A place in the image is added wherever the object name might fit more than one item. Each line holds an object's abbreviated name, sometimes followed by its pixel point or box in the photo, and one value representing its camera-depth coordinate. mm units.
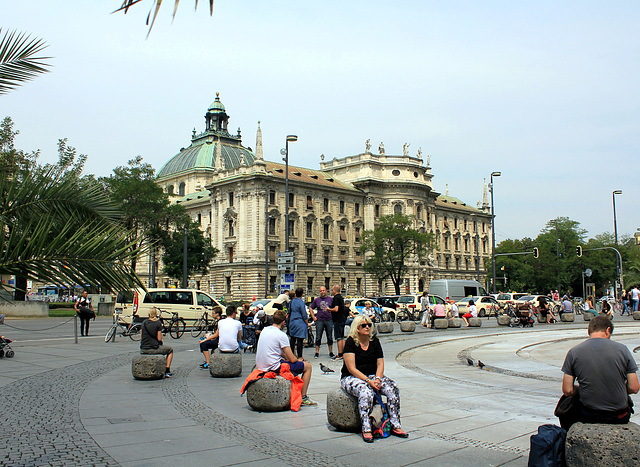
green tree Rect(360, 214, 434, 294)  75188
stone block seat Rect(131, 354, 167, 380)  11914
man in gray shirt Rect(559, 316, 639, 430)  5340
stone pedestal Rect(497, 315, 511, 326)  30422
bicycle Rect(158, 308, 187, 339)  24634
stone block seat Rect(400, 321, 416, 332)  26422
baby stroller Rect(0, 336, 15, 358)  15648
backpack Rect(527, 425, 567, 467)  5215
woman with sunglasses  7078
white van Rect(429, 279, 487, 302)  50500
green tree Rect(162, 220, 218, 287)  66188
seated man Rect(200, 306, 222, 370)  13763
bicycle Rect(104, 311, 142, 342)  21625
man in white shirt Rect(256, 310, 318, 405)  9055
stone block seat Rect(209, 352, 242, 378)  12305
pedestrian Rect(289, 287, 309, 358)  14094
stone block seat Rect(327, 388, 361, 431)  7270
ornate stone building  74750
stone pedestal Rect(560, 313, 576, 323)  33656
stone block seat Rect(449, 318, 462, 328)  29797
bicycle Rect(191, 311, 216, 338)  25783
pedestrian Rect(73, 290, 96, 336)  23875
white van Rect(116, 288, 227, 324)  27469
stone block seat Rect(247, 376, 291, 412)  8609
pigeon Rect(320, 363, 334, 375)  13078
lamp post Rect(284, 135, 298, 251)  37812
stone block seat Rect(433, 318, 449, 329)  29031
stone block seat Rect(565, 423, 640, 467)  4977
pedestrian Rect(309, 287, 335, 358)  16078
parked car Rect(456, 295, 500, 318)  42406
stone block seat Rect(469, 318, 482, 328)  30094
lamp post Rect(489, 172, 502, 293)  48094
